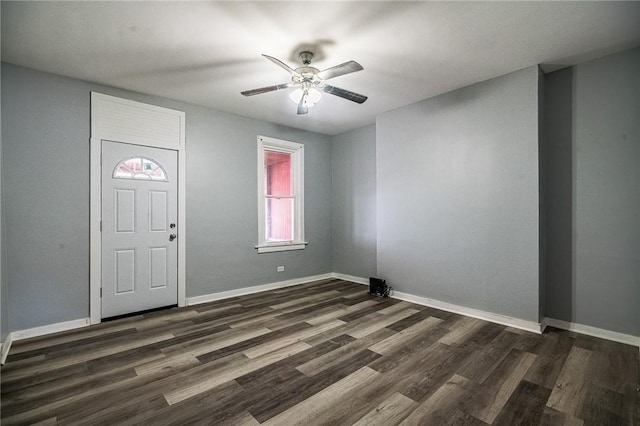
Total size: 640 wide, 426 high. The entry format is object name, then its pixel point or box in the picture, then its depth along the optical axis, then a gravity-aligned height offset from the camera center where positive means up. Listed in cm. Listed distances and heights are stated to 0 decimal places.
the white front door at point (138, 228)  346 -19
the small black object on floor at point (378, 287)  434 -112
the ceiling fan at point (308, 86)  265 +120
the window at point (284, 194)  505 +34
